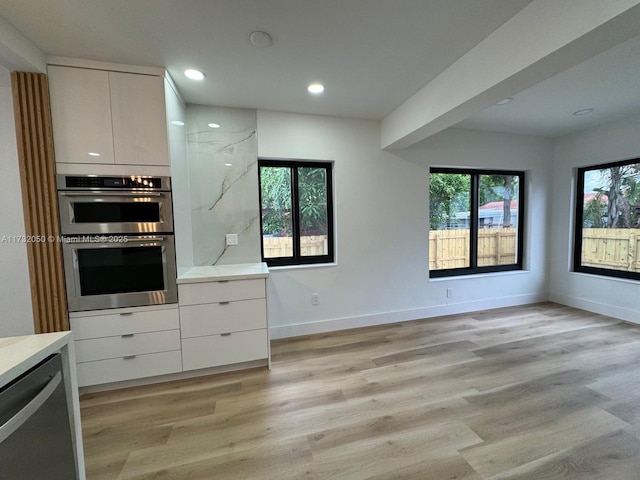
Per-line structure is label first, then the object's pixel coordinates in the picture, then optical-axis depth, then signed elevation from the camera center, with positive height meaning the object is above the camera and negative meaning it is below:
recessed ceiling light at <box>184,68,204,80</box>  2.14 +1.28
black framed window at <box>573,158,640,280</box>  3.35 -0.05
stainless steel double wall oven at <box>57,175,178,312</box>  1.99 -0.09
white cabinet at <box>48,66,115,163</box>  1.93 +0.87
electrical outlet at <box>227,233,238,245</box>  2.87 -0.13
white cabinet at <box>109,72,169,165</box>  2.03 +0.87
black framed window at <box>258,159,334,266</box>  3.12 +0.16
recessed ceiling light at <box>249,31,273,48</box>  1.71 +1.25
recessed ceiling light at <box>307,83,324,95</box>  2.38 +1.27
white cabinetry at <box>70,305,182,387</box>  2.03 -0.92
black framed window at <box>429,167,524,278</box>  3.76 -0.02
